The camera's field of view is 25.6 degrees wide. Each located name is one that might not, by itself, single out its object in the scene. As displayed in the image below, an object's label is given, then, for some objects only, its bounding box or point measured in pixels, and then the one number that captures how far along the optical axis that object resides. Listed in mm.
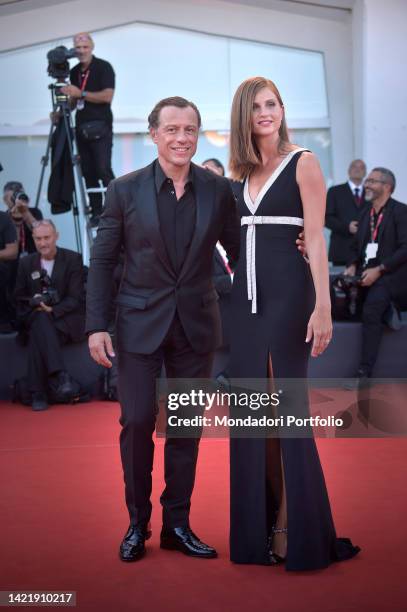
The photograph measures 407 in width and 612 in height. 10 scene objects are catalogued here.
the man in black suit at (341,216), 8328
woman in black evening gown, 2984
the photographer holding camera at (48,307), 6586
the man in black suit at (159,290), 3123
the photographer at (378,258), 6977
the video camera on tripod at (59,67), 7180
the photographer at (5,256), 7102
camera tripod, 7320
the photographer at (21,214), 7535
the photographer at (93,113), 7422
